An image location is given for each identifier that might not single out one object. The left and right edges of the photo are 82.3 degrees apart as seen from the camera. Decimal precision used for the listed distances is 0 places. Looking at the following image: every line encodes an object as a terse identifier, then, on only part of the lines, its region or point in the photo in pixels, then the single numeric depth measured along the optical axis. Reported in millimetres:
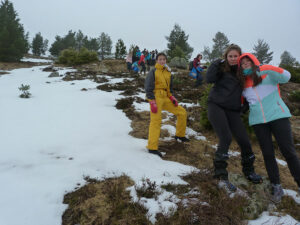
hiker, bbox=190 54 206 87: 10844
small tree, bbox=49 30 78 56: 45688
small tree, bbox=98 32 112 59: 47406
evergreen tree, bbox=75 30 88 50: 49819
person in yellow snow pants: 3711
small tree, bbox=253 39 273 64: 39000
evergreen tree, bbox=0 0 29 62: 23188
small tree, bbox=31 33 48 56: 50938
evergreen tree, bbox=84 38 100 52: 46341
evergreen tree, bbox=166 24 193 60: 33125
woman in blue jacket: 2406
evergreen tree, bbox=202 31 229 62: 44625
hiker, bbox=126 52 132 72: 16359
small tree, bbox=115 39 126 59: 31688
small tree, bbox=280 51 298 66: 38762
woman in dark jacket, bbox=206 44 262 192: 2637
